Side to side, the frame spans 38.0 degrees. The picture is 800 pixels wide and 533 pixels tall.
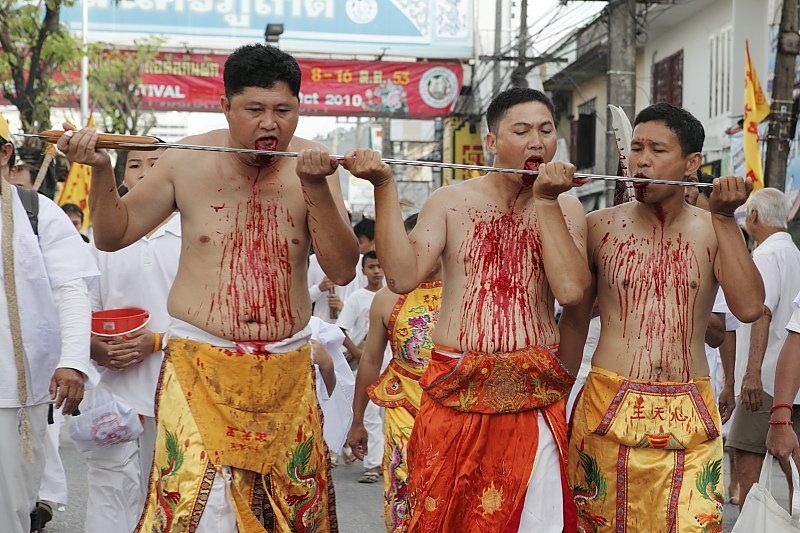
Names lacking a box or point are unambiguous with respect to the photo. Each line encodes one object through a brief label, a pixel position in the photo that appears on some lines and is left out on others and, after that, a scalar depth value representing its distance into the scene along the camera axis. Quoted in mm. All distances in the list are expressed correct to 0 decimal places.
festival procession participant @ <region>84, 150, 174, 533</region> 5453
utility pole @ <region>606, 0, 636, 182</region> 13031
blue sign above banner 24234
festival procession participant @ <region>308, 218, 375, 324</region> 9547
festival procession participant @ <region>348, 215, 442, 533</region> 5648
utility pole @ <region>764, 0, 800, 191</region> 9438
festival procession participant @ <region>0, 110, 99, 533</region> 4621
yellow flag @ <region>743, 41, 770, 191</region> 9812
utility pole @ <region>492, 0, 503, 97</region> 24023
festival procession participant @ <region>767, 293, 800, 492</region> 4703
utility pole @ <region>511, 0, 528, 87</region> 20500
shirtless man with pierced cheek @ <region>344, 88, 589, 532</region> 4000
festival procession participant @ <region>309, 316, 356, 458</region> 5891
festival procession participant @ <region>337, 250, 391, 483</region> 9133
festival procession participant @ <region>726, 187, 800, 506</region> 6676
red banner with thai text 23234
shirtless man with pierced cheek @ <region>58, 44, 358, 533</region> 3959
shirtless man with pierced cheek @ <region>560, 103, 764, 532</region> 4109
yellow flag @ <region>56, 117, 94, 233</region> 13820
